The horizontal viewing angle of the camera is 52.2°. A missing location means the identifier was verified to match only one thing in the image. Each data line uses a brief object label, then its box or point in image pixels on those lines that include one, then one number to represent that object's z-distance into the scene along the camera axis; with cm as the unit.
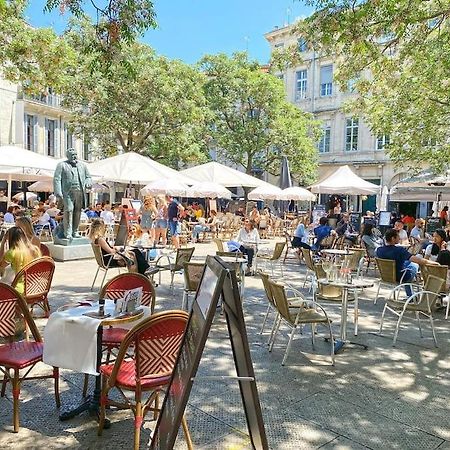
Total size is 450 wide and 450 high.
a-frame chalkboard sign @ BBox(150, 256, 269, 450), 211
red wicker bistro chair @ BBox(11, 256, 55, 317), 516
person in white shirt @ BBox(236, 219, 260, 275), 984
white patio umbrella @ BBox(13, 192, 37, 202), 2256
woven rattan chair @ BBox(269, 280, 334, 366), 455
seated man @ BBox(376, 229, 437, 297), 701
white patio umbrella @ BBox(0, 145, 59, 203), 1032
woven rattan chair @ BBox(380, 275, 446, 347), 545
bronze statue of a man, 1029
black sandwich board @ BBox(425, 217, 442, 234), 1487
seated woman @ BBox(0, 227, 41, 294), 530
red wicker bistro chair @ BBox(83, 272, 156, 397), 375
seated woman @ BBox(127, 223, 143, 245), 1453
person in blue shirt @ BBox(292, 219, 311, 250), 1118
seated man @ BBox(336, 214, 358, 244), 1296
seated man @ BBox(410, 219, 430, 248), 1017
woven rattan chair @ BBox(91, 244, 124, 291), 740
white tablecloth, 321
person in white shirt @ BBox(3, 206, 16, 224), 1328
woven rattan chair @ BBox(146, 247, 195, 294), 754
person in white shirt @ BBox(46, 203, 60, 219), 1561
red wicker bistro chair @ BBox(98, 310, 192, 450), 280
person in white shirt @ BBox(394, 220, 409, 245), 1137
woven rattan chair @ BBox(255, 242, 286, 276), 970
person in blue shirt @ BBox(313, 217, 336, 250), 1143
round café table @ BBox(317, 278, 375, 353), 520
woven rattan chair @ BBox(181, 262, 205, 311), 596
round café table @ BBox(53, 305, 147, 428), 323
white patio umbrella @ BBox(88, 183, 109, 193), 2428
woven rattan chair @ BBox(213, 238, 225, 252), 922
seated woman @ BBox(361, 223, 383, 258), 989
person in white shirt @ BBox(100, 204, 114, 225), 1591
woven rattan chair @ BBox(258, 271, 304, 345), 497
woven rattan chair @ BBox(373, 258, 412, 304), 687
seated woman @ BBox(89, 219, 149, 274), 735
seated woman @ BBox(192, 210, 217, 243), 1711
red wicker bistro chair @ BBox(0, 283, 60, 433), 330
